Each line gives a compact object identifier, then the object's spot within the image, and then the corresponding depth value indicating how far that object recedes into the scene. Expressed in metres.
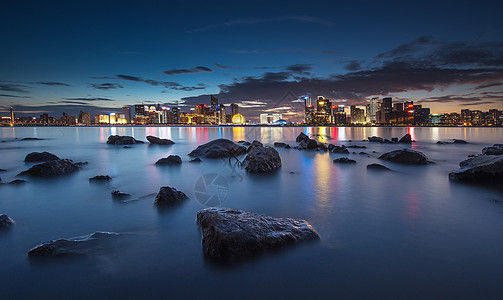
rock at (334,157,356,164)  15.52
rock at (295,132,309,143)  31.02
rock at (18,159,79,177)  11.38
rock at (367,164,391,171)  13.00
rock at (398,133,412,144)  34.76
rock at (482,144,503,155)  14.66
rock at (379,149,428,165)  14.86
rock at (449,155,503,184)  9.51
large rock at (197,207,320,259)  4.20
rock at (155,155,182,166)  15.61
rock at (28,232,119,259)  4.26
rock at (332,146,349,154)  21.06
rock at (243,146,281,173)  12.62
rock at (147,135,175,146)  32.84
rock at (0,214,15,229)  5.51
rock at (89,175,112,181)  10.77
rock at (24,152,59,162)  16.28
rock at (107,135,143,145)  32.94
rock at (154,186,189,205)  7.27
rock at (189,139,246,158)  18.42
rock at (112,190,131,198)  8.17
